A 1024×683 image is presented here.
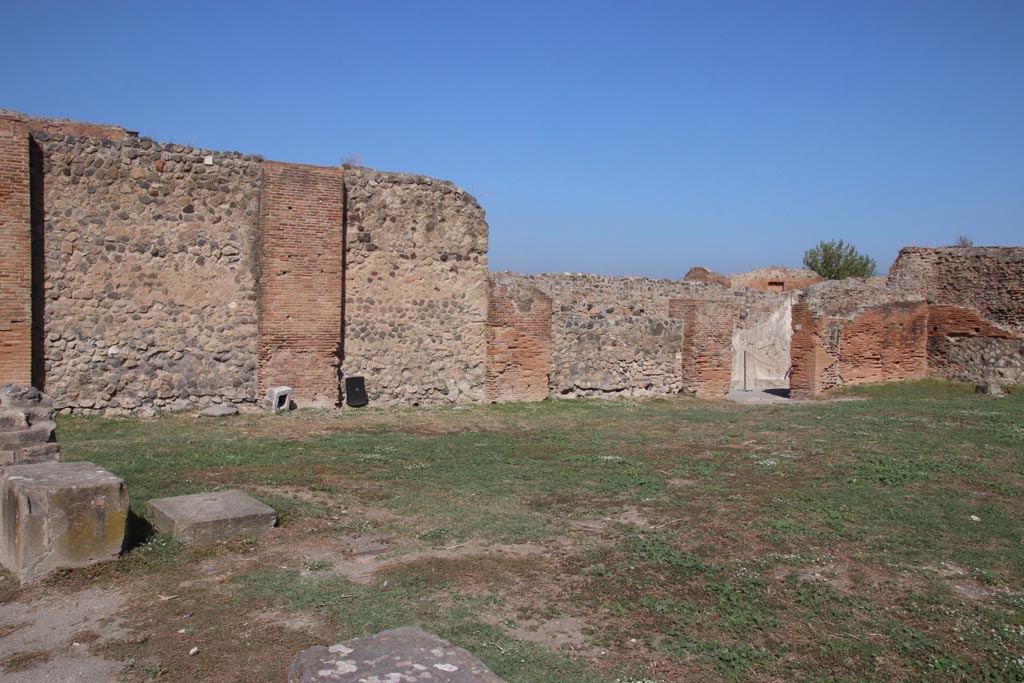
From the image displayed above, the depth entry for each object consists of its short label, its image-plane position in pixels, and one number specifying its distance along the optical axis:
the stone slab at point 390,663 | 2.82
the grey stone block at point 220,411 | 10.85
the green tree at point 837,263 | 42.03
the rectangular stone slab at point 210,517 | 5.10
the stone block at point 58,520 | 4.44
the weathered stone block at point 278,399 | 11.23
